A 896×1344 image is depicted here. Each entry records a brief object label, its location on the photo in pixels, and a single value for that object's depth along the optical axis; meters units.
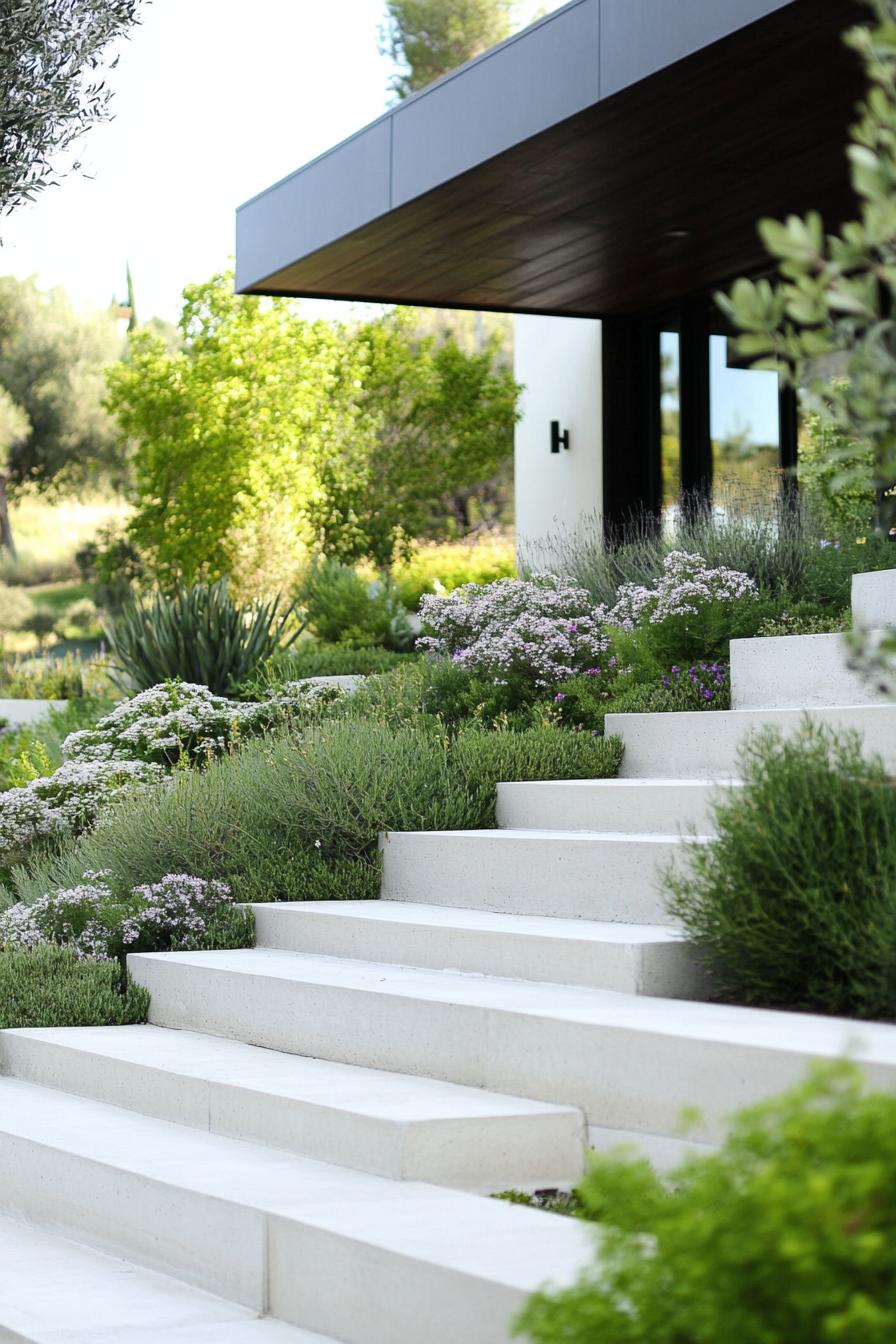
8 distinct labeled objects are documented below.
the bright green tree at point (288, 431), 20.88
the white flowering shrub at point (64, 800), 7.20
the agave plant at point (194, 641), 9.57
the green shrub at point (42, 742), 8.72
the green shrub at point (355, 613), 12.02
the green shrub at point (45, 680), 13.73
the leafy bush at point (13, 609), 27.45
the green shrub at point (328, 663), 9.55
